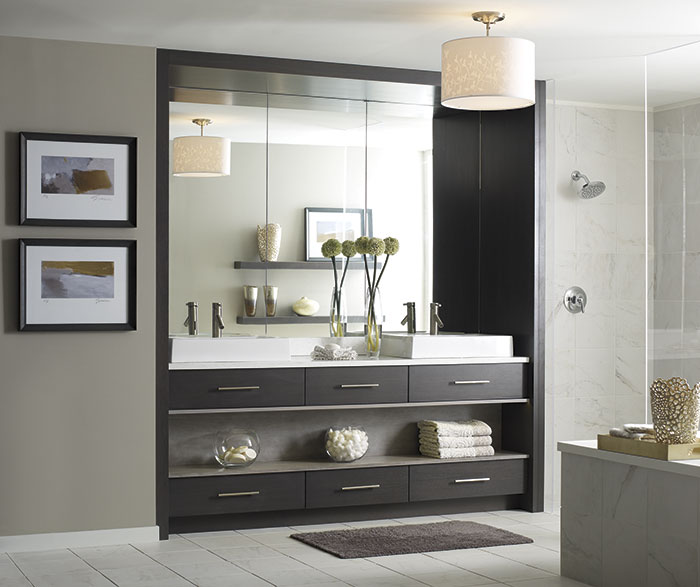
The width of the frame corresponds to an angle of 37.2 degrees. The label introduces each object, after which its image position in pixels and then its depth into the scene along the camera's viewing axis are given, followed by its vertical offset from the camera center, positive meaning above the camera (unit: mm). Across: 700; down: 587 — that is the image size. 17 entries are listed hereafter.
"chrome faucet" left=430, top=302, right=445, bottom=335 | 5461 -171
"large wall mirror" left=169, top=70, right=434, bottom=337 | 5082 +445
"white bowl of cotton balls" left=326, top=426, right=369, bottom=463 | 4996 -754
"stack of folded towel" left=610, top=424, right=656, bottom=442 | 3686 -515
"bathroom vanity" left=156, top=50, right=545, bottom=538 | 4770 +45
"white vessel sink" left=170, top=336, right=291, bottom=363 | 4727 -281
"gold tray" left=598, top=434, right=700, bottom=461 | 3473 -548
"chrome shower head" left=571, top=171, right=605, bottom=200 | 5398 +531
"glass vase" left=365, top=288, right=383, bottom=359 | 5360 -181
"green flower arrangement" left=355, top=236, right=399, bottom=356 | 5387 +114
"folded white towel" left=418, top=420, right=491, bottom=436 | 5188 -702
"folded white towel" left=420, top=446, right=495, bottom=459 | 5168 -822
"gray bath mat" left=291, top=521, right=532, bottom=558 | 4422 -1111
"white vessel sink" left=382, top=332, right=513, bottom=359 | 5160 -289
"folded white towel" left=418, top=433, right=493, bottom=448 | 5172 -766
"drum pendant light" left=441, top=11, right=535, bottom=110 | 3969 +846
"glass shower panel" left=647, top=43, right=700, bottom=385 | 4262 +314
